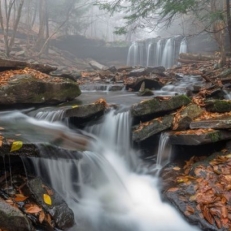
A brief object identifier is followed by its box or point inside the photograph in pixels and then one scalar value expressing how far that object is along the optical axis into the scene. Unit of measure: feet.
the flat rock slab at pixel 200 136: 16.98
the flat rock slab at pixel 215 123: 17.30
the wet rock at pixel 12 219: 9.75
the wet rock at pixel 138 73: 47.15
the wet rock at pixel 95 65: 78.10
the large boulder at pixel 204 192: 12.23
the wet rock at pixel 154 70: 46.77
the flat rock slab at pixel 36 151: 12.88
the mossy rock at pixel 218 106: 20.75
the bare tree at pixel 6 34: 49.16
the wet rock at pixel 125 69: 55.16
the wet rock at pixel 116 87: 38.17
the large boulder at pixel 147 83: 35.96
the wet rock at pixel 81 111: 21.67
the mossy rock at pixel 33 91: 22.40
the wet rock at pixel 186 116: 19.20
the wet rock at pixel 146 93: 31.93
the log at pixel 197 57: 63.31
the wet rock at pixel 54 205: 11.80
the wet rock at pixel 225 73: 35.63
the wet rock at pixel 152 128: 19.72
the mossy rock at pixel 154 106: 21.01
